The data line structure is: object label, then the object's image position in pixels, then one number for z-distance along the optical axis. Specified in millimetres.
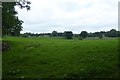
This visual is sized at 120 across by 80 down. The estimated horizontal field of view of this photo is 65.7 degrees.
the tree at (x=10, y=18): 12684
